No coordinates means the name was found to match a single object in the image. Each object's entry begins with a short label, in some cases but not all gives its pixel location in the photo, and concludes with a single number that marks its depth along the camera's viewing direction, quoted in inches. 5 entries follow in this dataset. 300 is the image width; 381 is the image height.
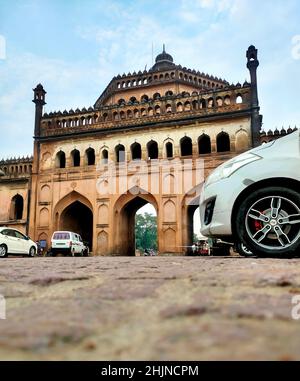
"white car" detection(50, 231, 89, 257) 697.0
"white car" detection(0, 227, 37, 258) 513.0
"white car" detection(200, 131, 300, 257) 165.8
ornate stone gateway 725.3
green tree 2256.4
